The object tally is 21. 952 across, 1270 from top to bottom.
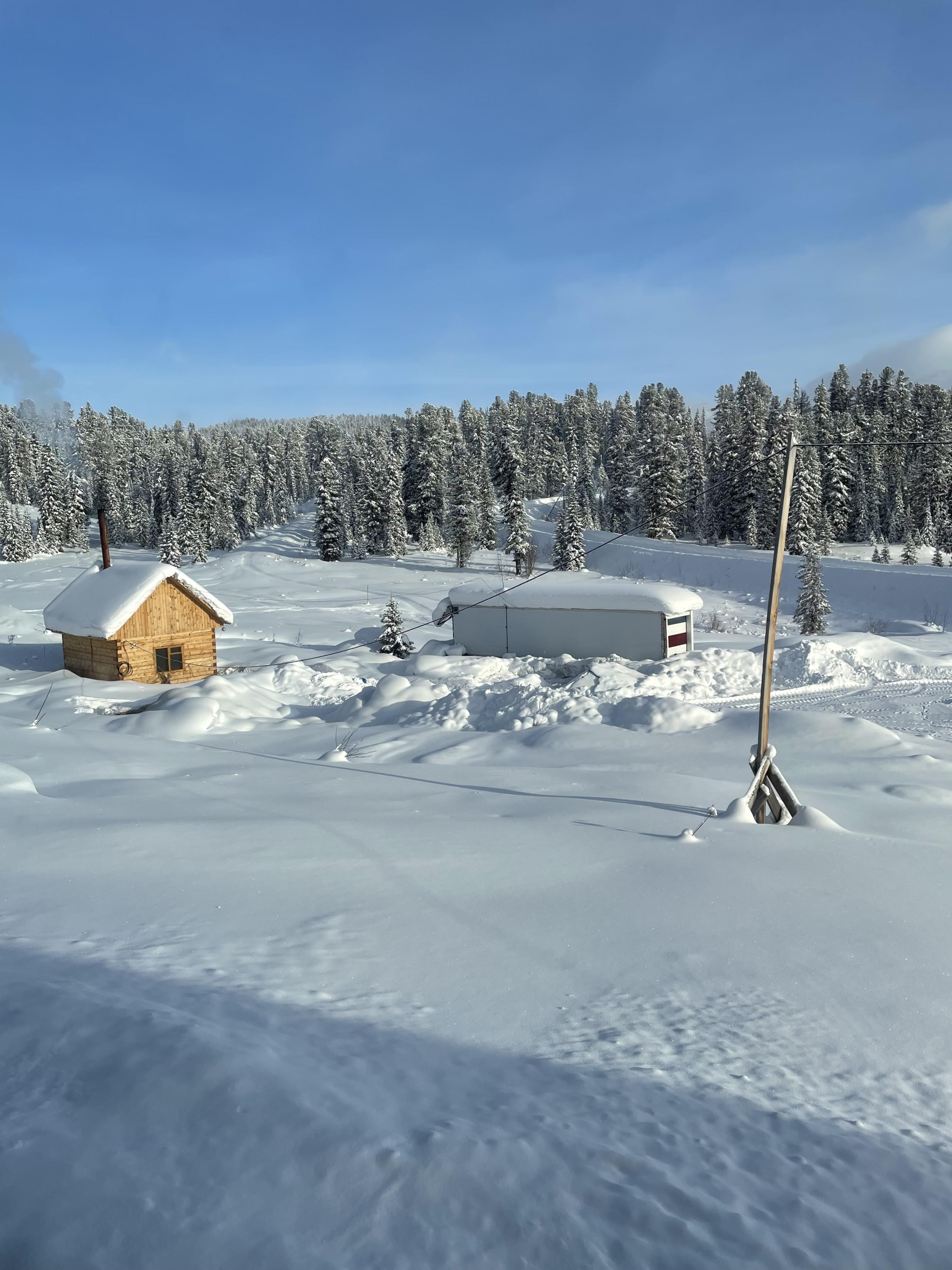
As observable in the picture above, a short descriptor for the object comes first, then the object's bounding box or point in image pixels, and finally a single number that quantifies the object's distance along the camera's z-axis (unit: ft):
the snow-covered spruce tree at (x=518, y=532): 193.57
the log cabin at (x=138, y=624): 79.00
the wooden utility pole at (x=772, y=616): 28.96
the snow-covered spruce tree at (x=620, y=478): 271.28
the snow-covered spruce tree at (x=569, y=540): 189.47
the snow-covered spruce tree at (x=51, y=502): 261.24
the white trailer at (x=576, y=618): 86.89
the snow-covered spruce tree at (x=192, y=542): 228.43
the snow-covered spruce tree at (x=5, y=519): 230.89
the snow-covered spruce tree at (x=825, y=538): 178.40
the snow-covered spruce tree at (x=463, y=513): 201.16
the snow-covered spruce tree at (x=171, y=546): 207.10
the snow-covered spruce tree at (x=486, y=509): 213.05
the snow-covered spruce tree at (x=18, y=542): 229.45
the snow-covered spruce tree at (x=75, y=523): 269.44
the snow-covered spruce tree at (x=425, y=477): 244.01
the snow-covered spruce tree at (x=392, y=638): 107.04
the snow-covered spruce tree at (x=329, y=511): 222.07
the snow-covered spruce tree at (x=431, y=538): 233.55
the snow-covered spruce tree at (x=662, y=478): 206.28
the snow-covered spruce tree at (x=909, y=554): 163.02
